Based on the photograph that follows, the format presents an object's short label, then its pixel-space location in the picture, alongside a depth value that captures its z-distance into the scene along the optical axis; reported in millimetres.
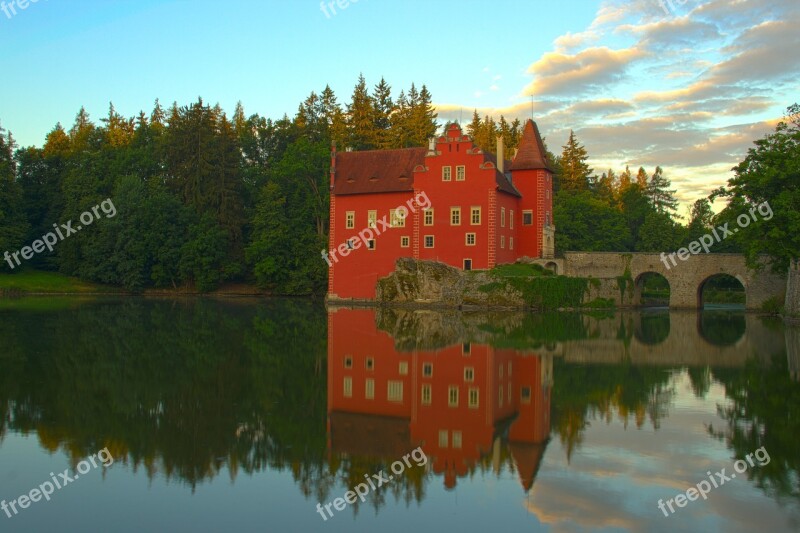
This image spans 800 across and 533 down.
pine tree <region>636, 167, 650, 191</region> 95512
